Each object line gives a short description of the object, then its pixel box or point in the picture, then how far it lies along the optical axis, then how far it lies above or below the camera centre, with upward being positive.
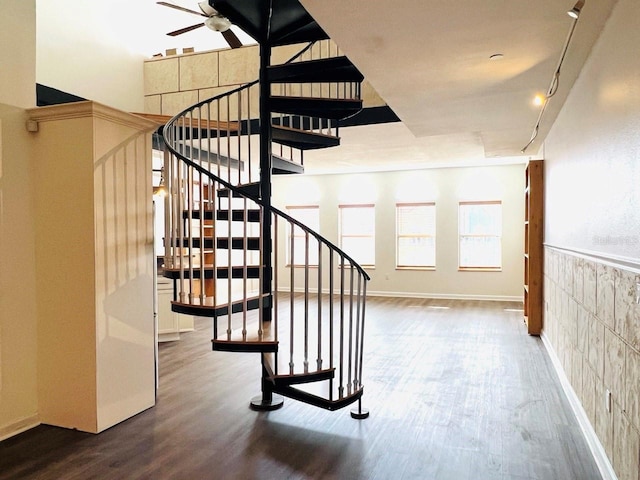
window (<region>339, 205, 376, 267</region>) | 10.06 -0.14
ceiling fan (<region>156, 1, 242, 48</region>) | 4.41 +2.08
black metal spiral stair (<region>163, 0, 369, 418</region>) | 3.07 +0.06
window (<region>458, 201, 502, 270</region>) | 9.05 -0.19
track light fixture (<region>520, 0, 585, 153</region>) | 2.19 +1.06
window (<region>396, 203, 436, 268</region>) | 9.55 -0.20
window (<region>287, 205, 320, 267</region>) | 10.47 +0.03
